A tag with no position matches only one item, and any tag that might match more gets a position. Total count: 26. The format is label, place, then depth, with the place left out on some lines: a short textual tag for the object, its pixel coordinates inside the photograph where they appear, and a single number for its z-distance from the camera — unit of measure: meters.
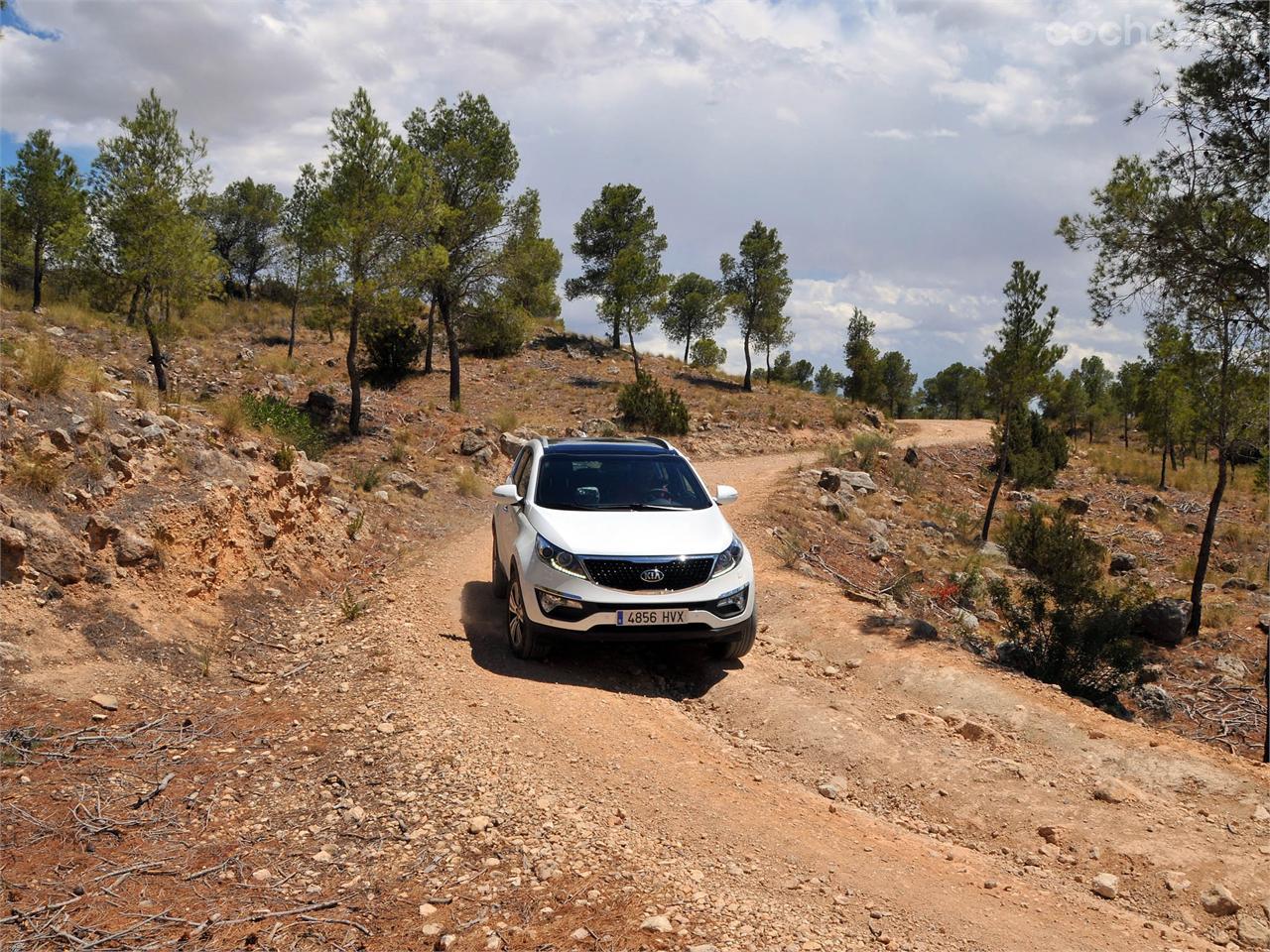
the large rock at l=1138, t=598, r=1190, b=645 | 13.90
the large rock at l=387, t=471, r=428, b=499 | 15.22
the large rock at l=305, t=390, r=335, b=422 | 20.86
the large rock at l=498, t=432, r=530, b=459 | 20.67
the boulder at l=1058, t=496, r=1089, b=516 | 25.92
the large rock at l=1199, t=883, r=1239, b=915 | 4.14
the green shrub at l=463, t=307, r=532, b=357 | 25.95
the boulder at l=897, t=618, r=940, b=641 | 8.43
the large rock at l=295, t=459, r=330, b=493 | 10.55
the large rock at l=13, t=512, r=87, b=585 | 6.25
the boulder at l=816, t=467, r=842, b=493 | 19.05
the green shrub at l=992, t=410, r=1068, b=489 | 30.11
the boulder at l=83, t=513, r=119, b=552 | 6.75
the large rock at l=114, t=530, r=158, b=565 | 6.91
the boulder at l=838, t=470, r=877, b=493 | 20.83
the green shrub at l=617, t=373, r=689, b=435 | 27.05
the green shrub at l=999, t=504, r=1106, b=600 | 15.87
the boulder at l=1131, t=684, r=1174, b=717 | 10.20
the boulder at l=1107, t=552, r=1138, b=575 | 19.09
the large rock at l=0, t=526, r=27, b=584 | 6.05
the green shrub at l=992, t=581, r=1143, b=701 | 9.13
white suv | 6.36
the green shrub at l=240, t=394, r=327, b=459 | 13.46
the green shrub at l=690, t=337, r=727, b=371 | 49.75
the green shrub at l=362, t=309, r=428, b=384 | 30.52
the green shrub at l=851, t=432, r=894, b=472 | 25.05
